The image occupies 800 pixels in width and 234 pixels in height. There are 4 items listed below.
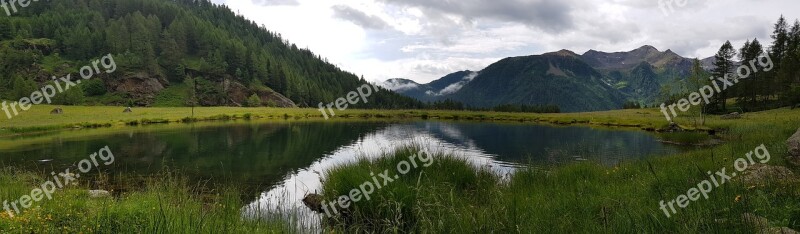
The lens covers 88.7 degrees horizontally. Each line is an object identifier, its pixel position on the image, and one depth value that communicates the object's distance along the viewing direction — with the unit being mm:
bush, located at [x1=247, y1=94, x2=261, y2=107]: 165625
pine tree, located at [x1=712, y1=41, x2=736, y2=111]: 98688
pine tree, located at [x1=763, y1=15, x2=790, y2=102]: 93062
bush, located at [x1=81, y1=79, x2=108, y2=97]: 149000
